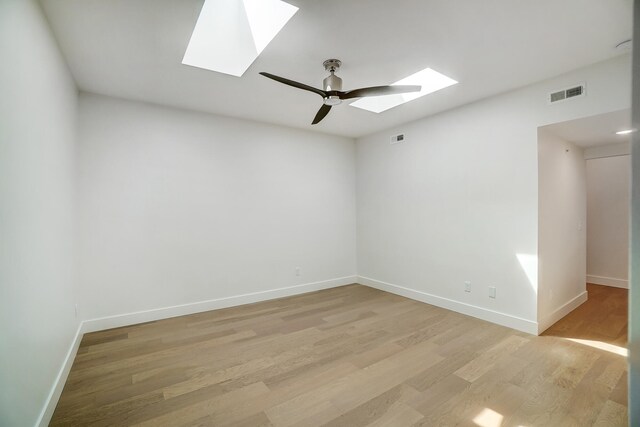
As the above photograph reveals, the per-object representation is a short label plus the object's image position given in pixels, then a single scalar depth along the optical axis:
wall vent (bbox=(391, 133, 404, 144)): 4.52
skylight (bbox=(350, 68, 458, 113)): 3.18
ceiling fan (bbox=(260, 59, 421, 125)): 2.38
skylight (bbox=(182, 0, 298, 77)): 2.38
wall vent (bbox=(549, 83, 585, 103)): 2.74
